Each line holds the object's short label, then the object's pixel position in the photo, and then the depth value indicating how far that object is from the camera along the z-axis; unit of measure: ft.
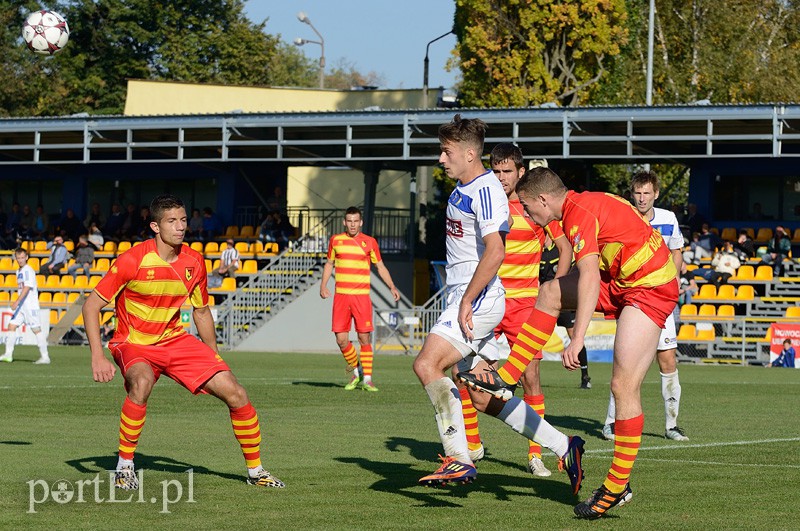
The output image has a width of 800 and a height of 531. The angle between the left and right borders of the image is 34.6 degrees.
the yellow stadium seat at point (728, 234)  114.21
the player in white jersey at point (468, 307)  25.48
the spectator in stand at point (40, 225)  133.90
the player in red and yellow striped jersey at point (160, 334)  27.25
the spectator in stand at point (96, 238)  124.77
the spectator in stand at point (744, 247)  107.34
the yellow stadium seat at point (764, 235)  113.39
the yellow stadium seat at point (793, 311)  97.76
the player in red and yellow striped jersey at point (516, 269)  30.60
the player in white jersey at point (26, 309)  76.33
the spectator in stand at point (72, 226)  130.41
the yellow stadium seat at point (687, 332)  96.12
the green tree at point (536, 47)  146.00
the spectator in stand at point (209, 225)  125.49
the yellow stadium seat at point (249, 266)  114.62
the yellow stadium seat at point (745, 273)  104.06
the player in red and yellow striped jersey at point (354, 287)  56.85
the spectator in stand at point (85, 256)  118.17
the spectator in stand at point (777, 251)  104.06
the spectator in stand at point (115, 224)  129.18
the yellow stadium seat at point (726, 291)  101.96
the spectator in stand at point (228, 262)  112.98
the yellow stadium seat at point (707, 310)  99.86
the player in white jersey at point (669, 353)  38.06
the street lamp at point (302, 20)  209.97
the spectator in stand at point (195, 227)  126.82
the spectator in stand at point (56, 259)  118.93
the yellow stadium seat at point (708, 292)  102.73
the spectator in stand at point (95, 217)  131.03
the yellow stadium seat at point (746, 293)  101.24
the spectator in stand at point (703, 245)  106.32
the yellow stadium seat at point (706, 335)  94.63
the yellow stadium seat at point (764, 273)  103.30
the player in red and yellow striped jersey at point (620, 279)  24.63
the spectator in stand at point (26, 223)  134.31
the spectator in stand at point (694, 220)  111.86
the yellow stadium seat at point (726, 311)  98.87
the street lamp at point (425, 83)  159.02
